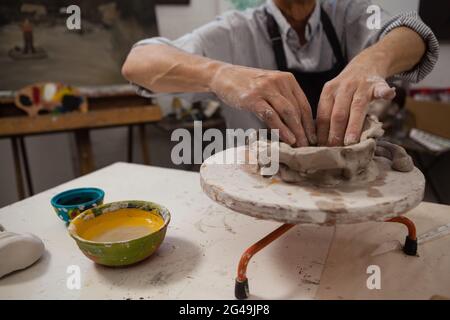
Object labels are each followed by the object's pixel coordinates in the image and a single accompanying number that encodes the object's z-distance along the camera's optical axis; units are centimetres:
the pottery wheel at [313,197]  64
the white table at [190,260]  75
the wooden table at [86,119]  216
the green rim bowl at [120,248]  76
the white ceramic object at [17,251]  79
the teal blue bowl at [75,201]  97
